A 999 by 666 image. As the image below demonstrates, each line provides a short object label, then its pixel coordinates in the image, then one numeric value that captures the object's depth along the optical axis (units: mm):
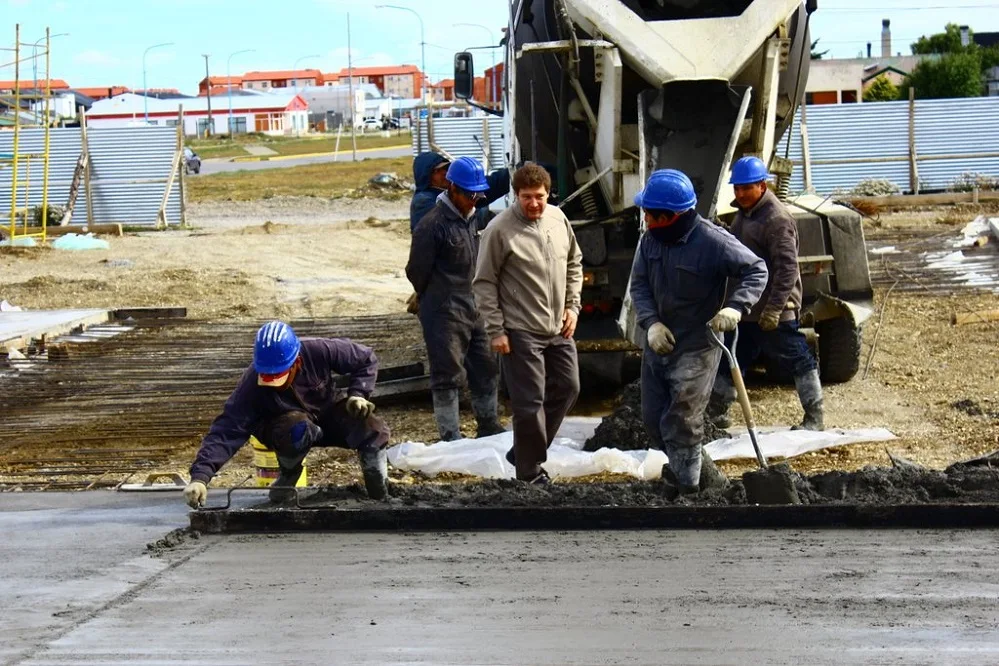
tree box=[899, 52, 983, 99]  49000
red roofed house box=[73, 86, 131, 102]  136288
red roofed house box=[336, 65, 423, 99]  159000
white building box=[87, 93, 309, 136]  93438
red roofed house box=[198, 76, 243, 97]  148875
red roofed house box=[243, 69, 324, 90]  158250
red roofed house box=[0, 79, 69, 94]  136400
